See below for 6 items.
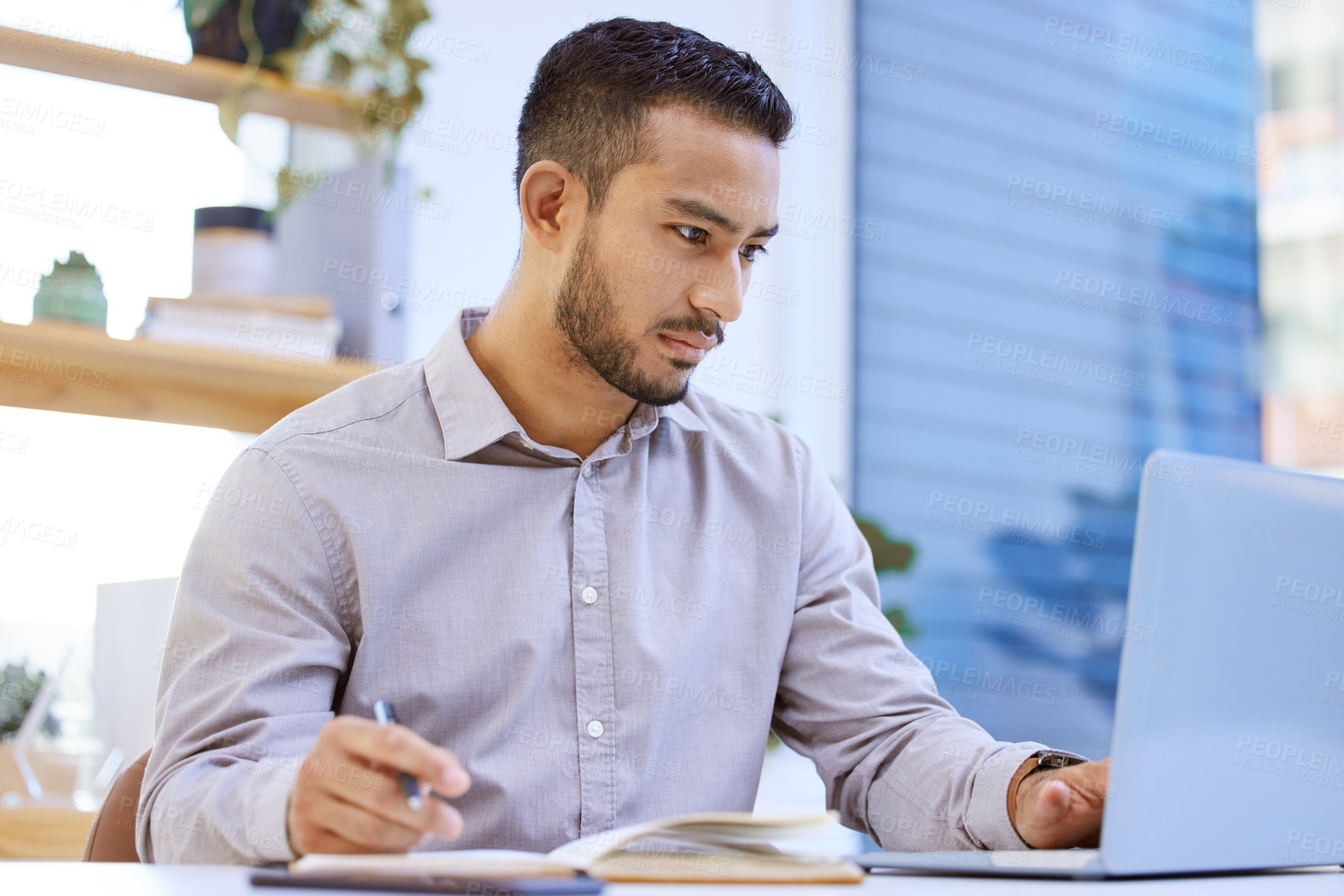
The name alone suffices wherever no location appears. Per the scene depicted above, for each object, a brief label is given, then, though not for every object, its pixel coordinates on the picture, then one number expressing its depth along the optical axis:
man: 1.04
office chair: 1.01
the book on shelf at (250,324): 1.93
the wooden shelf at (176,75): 1.95
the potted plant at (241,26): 2.05
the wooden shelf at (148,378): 1.86
